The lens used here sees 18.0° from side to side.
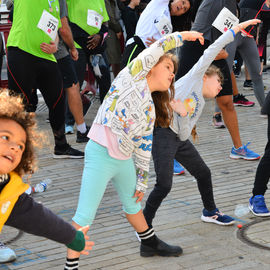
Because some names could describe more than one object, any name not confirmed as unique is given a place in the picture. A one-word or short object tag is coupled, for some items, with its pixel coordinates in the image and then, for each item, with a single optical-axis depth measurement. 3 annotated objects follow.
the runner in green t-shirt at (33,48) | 7.87
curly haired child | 3.41
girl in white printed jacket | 4.91
